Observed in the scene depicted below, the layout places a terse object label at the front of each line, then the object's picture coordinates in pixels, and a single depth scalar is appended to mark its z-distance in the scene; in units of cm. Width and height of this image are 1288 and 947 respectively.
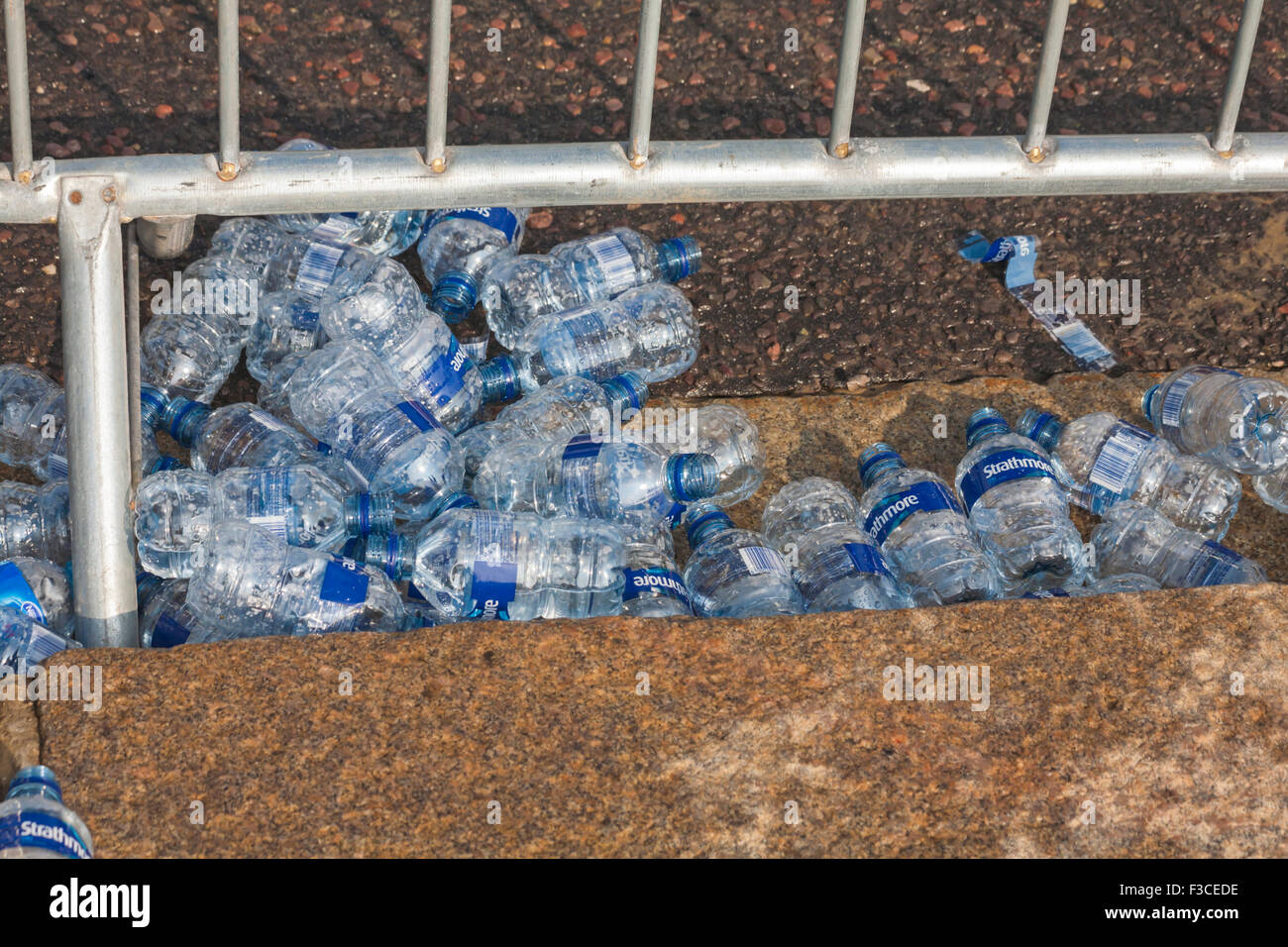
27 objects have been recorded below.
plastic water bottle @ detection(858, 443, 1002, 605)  338
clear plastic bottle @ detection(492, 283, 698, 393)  382
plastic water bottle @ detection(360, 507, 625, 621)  320
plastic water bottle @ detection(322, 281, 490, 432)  362
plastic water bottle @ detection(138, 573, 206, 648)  309
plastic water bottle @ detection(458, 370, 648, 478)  356
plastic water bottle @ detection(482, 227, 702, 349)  393
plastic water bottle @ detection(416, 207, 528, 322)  397
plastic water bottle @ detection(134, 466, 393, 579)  316
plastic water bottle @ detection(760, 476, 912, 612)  327
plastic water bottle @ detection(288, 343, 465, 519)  342
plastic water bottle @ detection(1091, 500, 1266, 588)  338
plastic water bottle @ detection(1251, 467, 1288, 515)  371
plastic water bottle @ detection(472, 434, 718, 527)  338
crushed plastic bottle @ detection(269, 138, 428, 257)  397
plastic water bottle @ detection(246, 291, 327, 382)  374
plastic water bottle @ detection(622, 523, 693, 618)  316
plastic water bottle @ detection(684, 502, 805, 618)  324
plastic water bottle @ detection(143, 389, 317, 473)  346
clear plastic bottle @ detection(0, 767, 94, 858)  224
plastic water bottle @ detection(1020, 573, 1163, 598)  332
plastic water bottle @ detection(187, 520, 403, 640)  309
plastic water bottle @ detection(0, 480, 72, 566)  334
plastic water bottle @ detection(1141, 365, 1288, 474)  370
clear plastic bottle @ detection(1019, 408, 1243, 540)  360
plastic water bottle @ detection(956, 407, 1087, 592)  345
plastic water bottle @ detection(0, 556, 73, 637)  297
